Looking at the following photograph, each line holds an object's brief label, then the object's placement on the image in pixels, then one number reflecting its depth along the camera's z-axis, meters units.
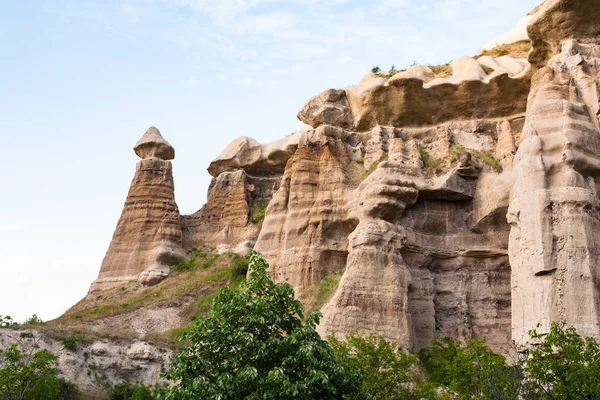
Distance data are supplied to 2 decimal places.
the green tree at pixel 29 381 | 27.02
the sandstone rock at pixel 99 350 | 34.00
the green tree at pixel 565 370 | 17.89
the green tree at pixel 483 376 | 19.47
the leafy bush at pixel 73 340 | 33.72
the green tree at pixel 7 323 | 34.56
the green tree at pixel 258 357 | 16.61
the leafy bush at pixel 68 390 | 31.20
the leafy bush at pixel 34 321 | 38.03
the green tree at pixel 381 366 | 23.08
